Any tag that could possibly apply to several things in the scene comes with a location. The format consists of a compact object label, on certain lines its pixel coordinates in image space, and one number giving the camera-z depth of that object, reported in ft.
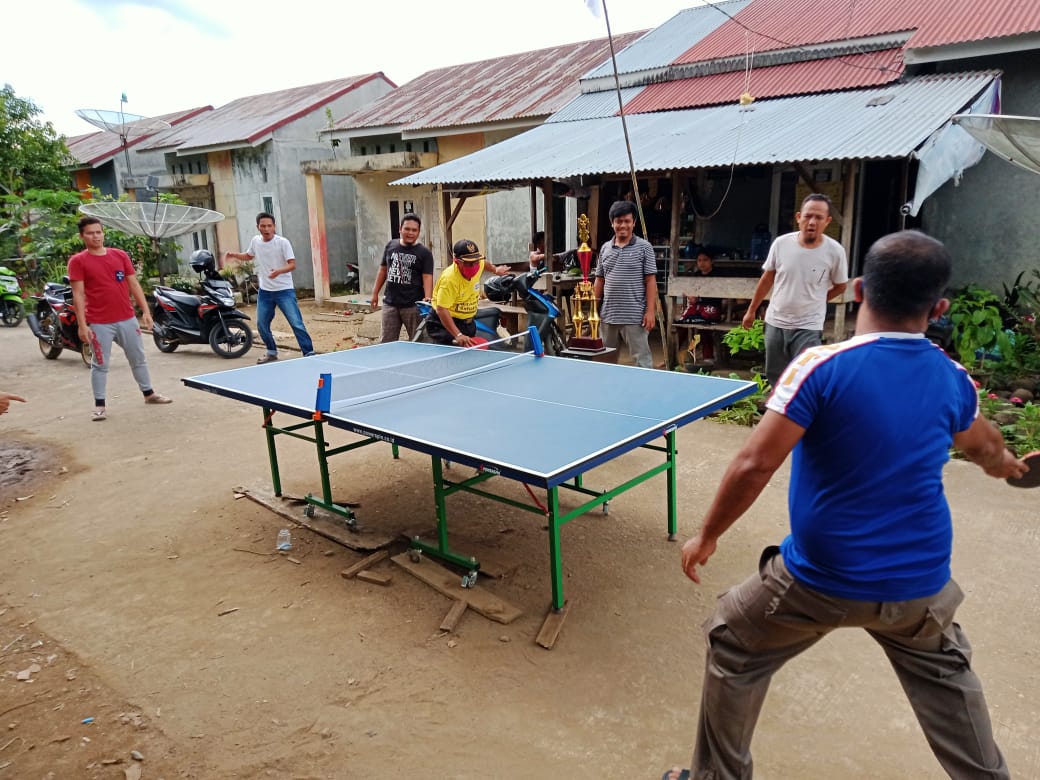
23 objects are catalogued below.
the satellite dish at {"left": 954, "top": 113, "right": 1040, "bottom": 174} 15.40
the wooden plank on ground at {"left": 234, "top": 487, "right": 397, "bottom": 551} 13.62
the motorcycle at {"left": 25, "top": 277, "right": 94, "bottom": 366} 30.81
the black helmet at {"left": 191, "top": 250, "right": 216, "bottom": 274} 32.37
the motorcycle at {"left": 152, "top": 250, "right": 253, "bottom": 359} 31.58
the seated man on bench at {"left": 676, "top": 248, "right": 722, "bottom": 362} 27.58
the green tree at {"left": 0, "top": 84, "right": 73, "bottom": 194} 60.80
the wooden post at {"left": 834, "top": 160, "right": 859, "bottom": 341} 23.36
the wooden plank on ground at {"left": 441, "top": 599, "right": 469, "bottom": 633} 10.83
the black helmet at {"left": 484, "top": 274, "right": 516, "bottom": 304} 27.22
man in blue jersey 5.65
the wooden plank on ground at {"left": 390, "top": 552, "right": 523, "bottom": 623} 11.14
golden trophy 22.17
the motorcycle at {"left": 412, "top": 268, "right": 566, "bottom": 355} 24.53
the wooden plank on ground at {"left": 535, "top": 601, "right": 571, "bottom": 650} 10.38
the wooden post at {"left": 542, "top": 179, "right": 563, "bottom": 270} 32.14
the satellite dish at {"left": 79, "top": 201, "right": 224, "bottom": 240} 38.58
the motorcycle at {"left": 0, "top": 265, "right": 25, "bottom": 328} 43.88
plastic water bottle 13.79
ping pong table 10.04
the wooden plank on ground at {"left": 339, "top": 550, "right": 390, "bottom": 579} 12.62
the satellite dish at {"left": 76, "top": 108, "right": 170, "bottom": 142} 43.98
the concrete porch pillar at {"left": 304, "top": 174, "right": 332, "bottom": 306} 54.08
